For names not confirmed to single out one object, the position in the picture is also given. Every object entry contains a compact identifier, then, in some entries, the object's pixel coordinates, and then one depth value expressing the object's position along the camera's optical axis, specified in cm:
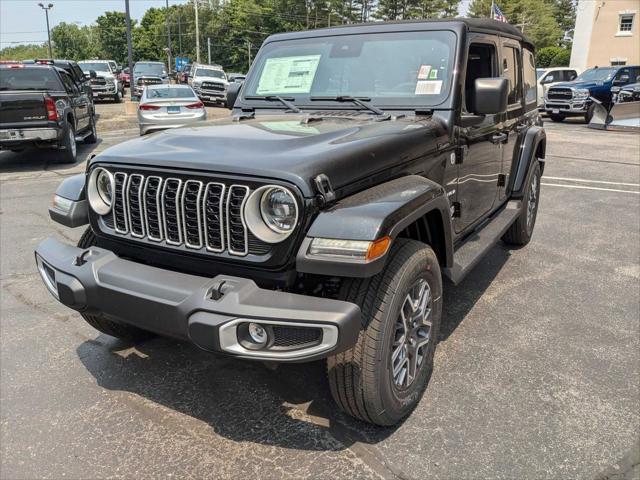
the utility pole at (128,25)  2096
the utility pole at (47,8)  5991
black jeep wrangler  216
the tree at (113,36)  9138
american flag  1950
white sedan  1333
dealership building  3691
